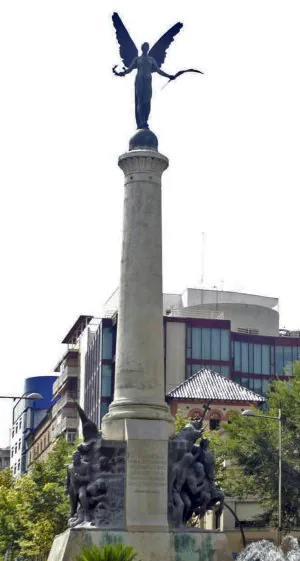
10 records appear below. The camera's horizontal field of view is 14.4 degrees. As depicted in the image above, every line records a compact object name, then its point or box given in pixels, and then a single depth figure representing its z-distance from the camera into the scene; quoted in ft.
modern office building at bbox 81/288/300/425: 358.64
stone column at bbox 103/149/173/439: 120.37
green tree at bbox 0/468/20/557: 228.74
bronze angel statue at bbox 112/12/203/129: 131.95
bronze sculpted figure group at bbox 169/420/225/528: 118.42
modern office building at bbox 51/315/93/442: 381.40
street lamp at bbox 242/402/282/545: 165.66
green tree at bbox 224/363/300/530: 195.62
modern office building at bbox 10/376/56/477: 540.52
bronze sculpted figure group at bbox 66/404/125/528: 116.16
